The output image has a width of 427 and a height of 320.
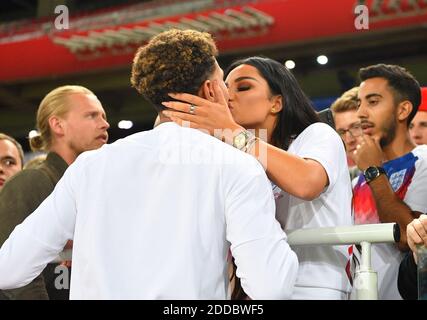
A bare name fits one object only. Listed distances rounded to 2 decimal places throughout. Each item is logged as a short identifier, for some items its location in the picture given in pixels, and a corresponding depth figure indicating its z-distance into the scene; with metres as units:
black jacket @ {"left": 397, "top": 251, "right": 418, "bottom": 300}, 4.02
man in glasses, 5.27
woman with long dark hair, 3.67
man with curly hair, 3.46
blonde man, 4.51
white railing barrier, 3.53
